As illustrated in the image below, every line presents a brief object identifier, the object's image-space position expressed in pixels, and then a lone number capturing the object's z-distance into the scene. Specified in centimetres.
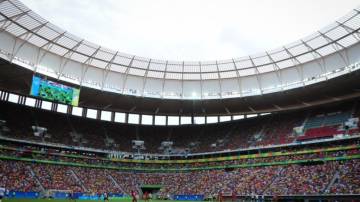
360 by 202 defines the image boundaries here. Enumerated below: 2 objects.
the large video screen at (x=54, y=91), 4536
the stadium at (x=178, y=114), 4484
